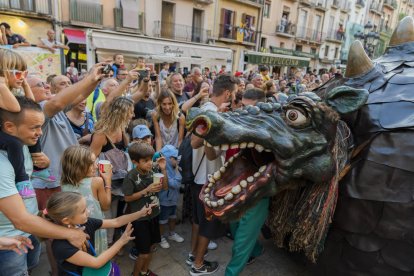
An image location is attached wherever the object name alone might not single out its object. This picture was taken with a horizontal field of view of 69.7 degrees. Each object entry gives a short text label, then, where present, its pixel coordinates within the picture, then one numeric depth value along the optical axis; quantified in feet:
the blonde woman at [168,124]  13.23
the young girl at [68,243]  6.01
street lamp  42.21
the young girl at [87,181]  7.73
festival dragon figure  5.46
